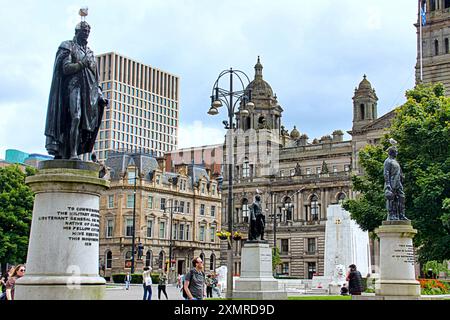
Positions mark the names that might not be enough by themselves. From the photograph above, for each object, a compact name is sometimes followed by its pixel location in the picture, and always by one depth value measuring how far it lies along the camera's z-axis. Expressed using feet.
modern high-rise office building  510.99
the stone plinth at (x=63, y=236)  33.78
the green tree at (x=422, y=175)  111.04
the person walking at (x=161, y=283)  111.83
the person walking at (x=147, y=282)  102.12
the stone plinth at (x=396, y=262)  63.41
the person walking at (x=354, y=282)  73.72
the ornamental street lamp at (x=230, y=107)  87.70
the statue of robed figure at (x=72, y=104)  36.88
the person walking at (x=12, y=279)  43.73
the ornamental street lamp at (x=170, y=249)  253.18
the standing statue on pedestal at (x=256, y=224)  87.56
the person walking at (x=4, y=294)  46.01
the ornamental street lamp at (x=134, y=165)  242.78
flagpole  225.89
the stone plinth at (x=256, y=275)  84.64
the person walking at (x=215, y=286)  134.91
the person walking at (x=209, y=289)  127.85
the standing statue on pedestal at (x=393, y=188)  67.10
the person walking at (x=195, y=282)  44.52
